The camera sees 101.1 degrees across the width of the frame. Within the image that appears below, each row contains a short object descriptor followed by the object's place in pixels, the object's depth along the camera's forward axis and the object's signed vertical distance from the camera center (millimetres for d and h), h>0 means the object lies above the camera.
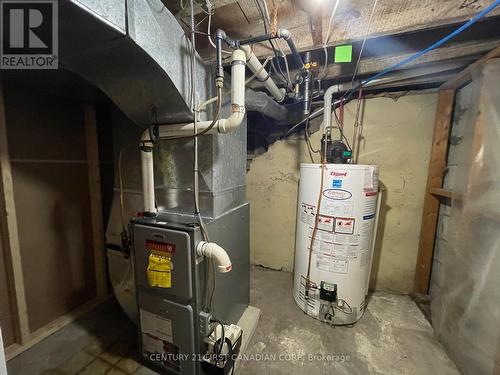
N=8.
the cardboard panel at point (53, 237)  1402 -591
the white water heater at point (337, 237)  1426 -520
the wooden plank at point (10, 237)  1267 -504
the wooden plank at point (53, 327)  1342 -1246
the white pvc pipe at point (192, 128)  1022 +183
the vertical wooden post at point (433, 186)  1667 -148
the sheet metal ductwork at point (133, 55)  693 +436
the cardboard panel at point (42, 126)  1330 +228
